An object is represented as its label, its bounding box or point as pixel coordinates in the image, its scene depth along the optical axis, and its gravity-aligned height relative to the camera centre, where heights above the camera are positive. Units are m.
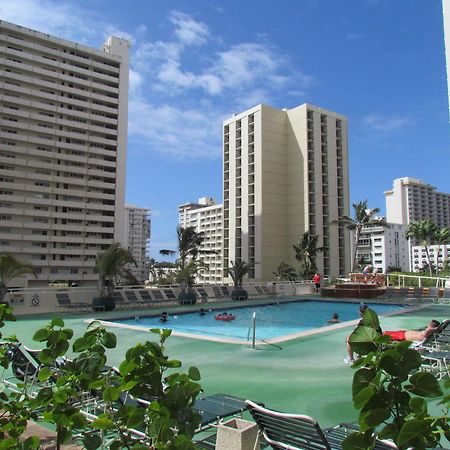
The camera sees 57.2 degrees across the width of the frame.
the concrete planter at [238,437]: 3.22 -1.38
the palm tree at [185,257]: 22.62 +0.39
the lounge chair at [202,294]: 23.66 -1.79
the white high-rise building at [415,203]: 152.75 +23.41
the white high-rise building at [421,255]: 128.89 +3.12
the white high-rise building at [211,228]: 104.50 +10.14
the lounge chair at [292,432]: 3.13 -1.36
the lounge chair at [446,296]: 21.77 -1.67
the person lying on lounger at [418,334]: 7.96 -1.48
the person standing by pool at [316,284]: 29.94 -1.46
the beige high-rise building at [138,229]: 153.62 +12.58
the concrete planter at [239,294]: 25.11 -1.87
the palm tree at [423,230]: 63.62 +5.32
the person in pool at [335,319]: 15.70 -2.12
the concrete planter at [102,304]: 18.92 -1.91
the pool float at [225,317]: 17.79 -2.32
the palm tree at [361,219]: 42.75 +4.70
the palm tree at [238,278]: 25.19 -0.95
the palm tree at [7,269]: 17.02 -0.31
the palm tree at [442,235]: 64.25 +4.62
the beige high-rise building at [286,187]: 66.31 +12.87
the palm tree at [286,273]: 38.16 -0.86
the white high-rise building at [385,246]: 133.00 +5.93
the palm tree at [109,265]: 19.61 -0.13
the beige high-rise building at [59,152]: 59.38 +16.91
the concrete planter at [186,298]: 22.33 -1.90
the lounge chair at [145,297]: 21.04 -1.77
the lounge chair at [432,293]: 22.91 -1.58
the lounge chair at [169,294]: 22.47 -1.72
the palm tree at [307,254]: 37.47 +0.86
